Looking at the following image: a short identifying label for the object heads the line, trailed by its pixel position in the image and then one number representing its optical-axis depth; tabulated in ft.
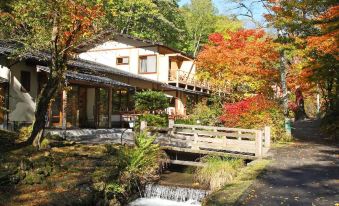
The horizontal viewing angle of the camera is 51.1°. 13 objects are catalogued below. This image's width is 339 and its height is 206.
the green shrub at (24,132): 50.69
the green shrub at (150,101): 80.78
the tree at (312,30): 57.93
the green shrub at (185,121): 76.40
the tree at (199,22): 175.18
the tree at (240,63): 81.41
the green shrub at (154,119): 71.31
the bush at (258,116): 61.82
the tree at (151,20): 138.21
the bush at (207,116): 78.34
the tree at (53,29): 39.75
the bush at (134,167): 36.91
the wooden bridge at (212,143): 47.88
